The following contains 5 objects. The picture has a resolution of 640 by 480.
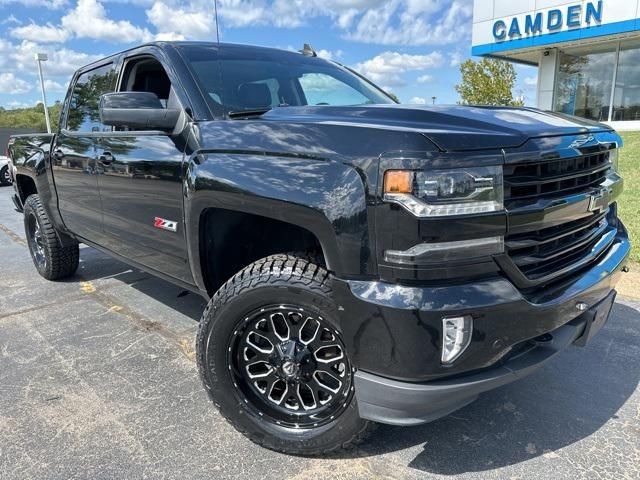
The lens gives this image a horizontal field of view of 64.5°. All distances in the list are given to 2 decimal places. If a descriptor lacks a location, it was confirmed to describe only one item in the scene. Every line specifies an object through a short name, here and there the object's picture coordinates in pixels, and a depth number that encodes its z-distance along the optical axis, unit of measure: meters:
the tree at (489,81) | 26.84
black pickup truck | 1.78
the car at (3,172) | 15.99
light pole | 20.35
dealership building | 15.66
